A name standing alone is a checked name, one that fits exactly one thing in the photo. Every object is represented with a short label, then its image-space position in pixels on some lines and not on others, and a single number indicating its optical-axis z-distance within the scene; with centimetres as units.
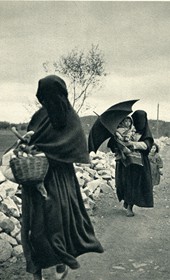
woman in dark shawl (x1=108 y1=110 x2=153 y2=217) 808
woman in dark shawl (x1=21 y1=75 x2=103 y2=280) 460
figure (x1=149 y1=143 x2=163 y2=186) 930
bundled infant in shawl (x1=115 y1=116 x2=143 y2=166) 794
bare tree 1416
